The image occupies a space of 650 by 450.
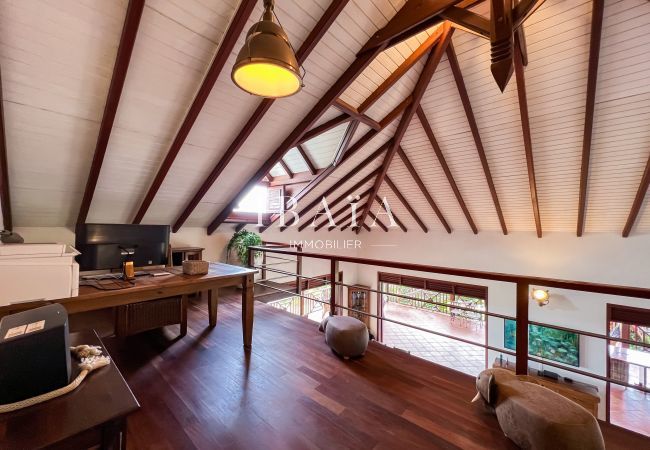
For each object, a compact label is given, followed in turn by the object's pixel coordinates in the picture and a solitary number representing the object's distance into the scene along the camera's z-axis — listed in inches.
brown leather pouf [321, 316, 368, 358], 94.8
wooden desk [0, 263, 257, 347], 64.8
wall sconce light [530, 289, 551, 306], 230.1
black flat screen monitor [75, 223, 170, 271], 72.4
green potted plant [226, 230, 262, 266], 196.7
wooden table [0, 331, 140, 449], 28.7
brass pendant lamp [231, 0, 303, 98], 54.0
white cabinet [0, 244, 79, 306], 51.3
